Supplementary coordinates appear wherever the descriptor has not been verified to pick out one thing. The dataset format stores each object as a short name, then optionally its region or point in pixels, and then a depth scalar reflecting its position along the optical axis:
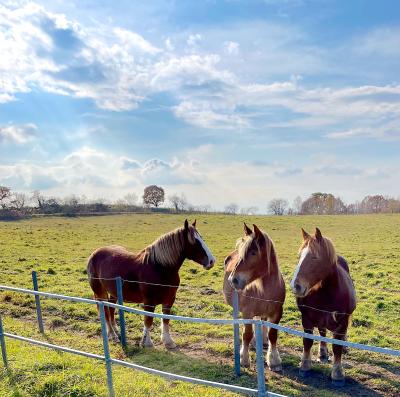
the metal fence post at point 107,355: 4.13
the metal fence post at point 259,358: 3.08
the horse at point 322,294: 4.61
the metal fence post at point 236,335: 5.15
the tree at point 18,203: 41.82
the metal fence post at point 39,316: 7.30
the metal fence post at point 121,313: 6.15
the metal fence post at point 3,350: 5.30
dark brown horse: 6.30
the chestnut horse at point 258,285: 4.95
